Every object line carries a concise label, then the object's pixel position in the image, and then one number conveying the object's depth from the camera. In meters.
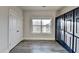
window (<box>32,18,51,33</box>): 5.13
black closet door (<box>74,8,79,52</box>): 2.28
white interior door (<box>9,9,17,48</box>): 2.84
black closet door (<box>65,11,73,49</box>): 2.69
